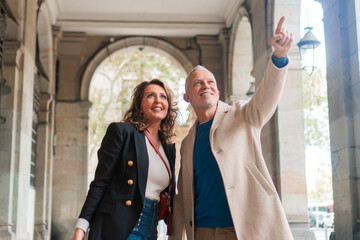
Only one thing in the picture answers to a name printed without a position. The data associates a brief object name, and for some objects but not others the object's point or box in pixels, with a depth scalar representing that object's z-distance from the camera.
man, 2.61
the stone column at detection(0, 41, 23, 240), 8.15
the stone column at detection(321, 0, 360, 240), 5.62
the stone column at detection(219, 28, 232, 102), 13.18
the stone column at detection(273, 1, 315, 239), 8.62
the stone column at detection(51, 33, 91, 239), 13.00
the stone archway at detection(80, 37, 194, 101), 13.78
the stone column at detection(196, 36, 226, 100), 13.71
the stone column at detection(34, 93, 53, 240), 12.22
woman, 2.80
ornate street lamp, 7.85
